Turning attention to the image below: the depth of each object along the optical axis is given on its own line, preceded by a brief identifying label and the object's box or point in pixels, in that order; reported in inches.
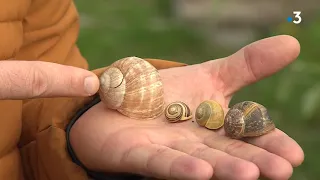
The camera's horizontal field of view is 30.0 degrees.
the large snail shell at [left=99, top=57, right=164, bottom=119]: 40.6
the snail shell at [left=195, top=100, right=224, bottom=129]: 37.9
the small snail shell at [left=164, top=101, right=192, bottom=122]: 38.0
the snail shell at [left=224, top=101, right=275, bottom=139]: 37.0
